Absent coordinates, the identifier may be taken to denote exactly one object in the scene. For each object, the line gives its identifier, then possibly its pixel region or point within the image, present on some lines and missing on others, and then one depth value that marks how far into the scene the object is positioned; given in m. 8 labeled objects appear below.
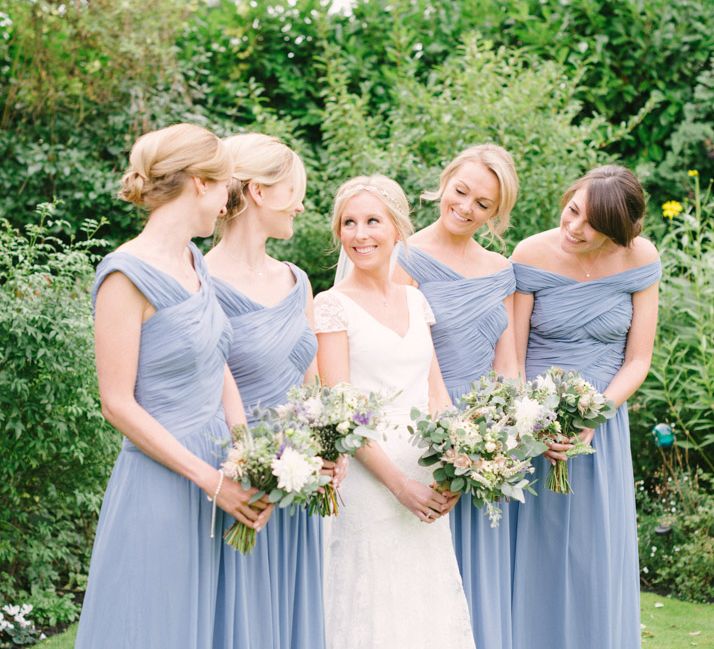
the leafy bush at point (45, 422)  5.28
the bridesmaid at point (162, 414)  3.29
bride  4.10
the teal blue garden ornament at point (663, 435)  7.17
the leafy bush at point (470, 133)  7.61
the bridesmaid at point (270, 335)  3.76
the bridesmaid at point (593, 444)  4.93
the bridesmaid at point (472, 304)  4.57
